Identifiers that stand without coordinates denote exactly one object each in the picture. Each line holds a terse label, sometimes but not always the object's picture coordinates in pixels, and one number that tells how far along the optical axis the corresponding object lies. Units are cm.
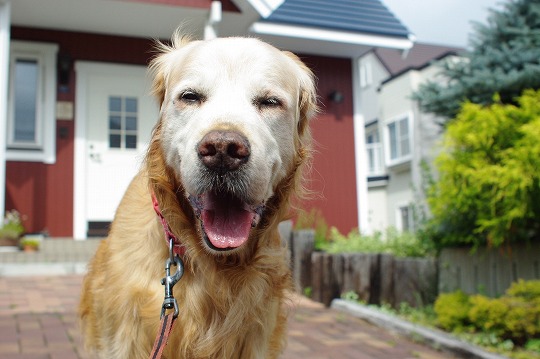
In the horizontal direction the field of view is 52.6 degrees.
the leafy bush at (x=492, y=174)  421
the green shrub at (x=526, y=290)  402
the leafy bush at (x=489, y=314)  394
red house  846
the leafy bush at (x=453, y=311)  428
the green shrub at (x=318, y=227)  776
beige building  1580
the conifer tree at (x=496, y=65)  530
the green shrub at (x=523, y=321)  386
